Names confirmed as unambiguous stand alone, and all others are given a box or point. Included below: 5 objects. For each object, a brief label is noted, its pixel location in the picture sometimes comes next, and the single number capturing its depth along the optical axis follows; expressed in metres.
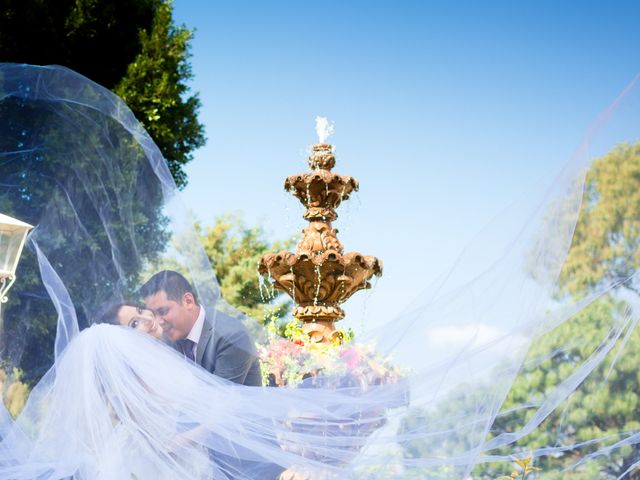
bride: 3.00
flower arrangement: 3.51
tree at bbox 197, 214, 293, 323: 18.56
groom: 3.38
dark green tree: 7.56
